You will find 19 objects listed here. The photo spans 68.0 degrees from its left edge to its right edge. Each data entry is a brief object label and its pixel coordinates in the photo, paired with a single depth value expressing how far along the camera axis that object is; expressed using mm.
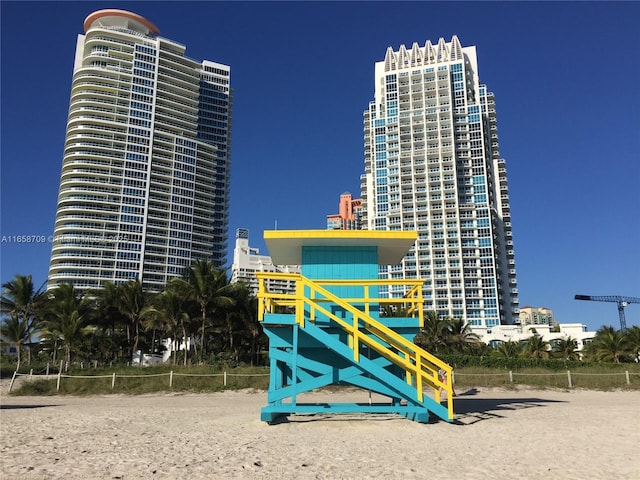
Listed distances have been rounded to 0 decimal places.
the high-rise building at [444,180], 98562
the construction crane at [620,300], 144625
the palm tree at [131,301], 36500
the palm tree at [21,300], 36375
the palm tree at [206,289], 32906
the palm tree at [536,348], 45094
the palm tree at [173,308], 32719
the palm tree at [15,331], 33906
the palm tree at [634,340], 38562
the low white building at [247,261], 155875
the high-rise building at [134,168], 100875
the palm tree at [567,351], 46591
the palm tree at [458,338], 43719
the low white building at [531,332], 76525
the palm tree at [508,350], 45875
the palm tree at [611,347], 38316
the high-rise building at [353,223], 171925
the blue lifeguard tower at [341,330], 9852
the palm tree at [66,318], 30938
